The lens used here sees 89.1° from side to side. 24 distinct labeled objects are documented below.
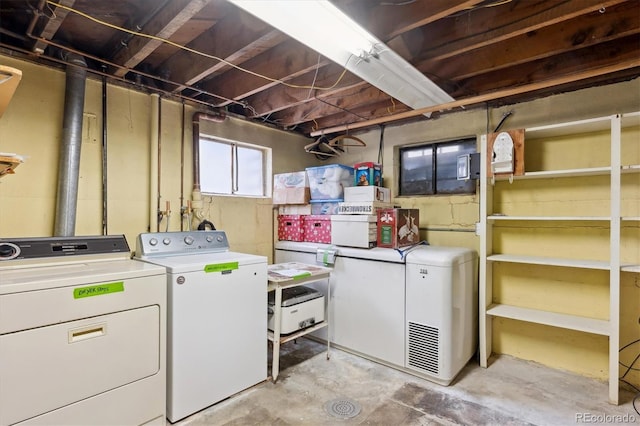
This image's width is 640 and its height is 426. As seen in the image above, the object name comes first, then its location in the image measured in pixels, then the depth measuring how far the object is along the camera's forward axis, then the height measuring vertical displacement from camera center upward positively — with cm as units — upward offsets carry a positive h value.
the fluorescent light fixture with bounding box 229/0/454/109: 148 +93
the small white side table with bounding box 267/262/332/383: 247 -54
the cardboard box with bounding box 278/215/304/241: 348 -14
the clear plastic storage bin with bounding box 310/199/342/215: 328 +9
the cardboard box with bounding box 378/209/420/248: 280 -12
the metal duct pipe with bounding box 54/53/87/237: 215 +44
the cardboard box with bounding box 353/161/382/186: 330 +42
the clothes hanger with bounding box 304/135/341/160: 373 +81
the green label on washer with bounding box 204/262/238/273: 209 -35
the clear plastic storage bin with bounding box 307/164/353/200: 325 +35
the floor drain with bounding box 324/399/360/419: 210 -129
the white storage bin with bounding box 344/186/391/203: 307 +20
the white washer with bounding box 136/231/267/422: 197 -69
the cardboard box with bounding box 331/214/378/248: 288 -14
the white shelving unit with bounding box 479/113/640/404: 221 -32
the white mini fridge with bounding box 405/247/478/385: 243 -76
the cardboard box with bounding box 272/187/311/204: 339 +20
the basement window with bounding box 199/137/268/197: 318 +49
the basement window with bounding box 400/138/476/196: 324 +49
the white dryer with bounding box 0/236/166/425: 146 -61
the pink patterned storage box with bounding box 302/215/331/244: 325 -14
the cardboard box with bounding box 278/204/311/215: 345 +6
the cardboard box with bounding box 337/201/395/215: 296 +7
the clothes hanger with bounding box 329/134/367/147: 392 +89
